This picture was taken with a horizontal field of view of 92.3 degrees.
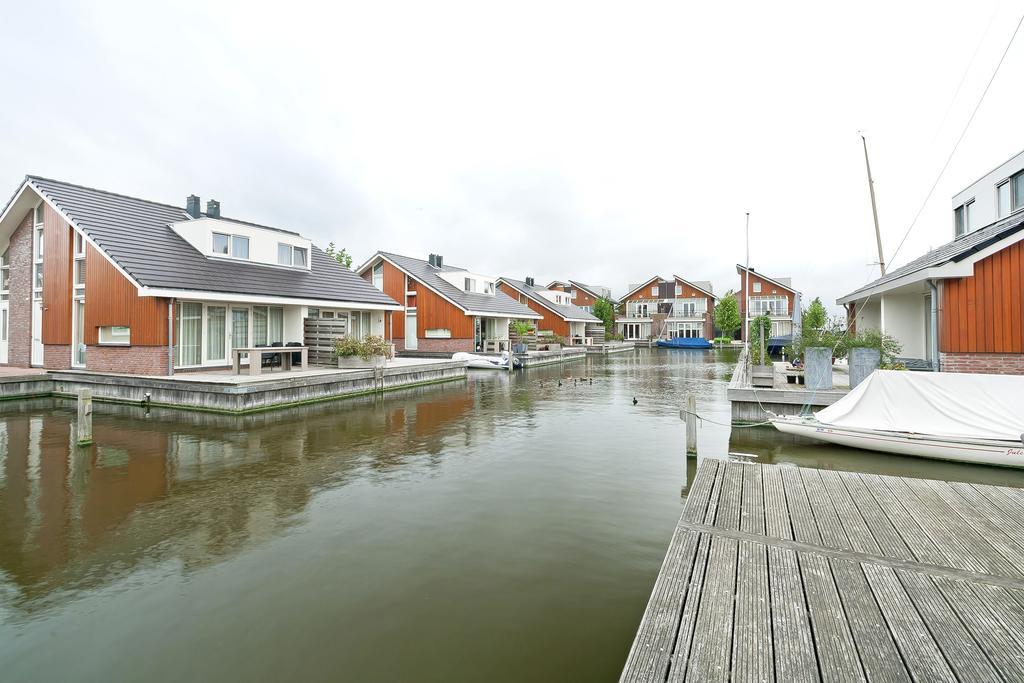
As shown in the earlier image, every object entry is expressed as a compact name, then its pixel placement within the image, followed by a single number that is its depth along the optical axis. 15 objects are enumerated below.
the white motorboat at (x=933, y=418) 7.80
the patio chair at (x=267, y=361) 17.62
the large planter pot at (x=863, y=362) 11.23
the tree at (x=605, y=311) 57.91
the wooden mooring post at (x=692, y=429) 8.69
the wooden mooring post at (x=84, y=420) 9.41
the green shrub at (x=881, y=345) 11.55
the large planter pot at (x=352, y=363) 17.94
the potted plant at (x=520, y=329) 33.56
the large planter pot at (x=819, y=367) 11.36
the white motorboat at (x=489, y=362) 26.23
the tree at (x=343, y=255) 51.61
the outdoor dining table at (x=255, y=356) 15.06
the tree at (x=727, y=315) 57.75
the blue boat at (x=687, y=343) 53.94
